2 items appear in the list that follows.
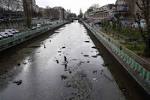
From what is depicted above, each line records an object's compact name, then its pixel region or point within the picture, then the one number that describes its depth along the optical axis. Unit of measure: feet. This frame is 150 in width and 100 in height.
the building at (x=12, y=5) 159.93
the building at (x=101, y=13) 185.69
